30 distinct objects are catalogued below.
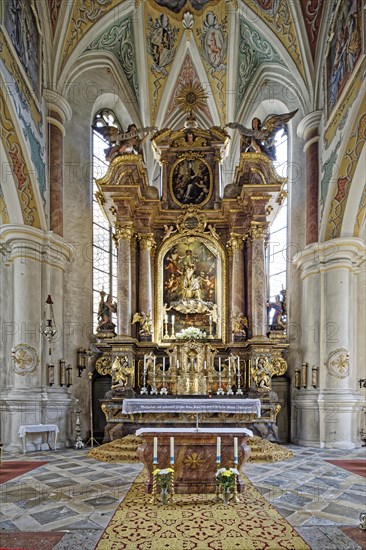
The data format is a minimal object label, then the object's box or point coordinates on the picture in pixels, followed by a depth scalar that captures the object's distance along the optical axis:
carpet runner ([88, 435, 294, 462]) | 8.66
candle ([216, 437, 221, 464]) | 5.64
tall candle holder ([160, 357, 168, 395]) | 10.89
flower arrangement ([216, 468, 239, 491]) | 5.36
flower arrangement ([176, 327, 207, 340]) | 11.66
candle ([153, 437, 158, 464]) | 5.69
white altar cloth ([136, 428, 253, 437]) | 6.07
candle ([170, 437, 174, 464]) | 5.66
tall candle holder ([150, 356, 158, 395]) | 10.98
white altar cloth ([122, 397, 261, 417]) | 9.33
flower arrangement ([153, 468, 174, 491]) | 5.42
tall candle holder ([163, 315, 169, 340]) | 12.27
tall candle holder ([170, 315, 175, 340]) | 12.18
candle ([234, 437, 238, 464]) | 5.69
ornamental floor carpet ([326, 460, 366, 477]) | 7.73
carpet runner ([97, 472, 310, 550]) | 4.30
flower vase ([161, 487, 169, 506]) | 5.52
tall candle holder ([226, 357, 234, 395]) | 10.83
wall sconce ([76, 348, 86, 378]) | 12.36
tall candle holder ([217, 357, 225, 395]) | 10.93
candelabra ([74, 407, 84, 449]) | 10.68
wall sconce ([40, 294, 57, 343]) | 9.63
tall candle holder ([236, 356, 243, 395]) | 11.16
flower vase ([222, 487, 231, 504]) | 5.53
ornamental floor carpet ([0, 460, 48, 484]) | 7.29
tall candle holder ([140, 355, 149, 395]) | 10.88
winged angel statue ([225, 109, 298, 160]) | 12.46
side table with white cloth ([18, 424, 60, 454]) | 9.68
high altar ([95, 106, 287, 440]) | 11.23
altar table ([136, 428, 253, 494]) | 6.06
